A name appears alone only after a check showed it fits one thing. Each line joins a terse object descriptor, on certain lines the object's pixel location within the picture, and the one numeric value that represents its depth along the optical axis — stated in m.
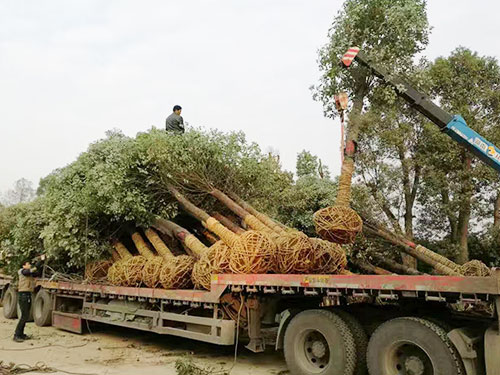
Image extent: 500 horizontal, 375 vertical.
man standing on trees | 11.98
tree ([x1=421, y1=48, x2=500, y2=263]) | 16.61
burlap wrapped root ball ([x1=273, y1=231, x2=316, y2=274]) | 7.37
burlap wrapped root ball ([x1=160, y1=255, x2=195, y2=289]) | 8.98
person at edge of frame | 10.67
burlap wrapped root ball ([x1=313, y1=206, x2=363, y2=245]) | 7.19
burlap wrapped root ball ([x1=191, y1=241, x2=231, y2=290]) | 8.10
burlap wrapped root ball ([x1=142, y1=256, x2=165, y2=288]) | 9.42
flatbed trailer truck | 5.25
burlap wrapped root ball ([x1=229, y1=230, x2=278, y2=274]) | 7.49
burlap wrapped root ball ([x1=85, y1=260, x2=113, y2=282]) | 11.59
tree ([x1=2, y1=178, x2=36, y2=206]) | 64.79
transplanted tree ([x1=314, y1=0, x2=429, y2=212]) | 11.09
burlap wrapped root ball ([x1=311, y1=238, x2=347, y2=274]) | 7.51
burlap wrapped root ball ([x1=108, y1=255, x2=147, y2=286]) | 10.00
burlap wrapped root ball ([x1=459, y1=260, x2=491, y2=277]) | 9.40
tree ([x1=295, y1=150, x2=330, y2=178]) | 23.25
